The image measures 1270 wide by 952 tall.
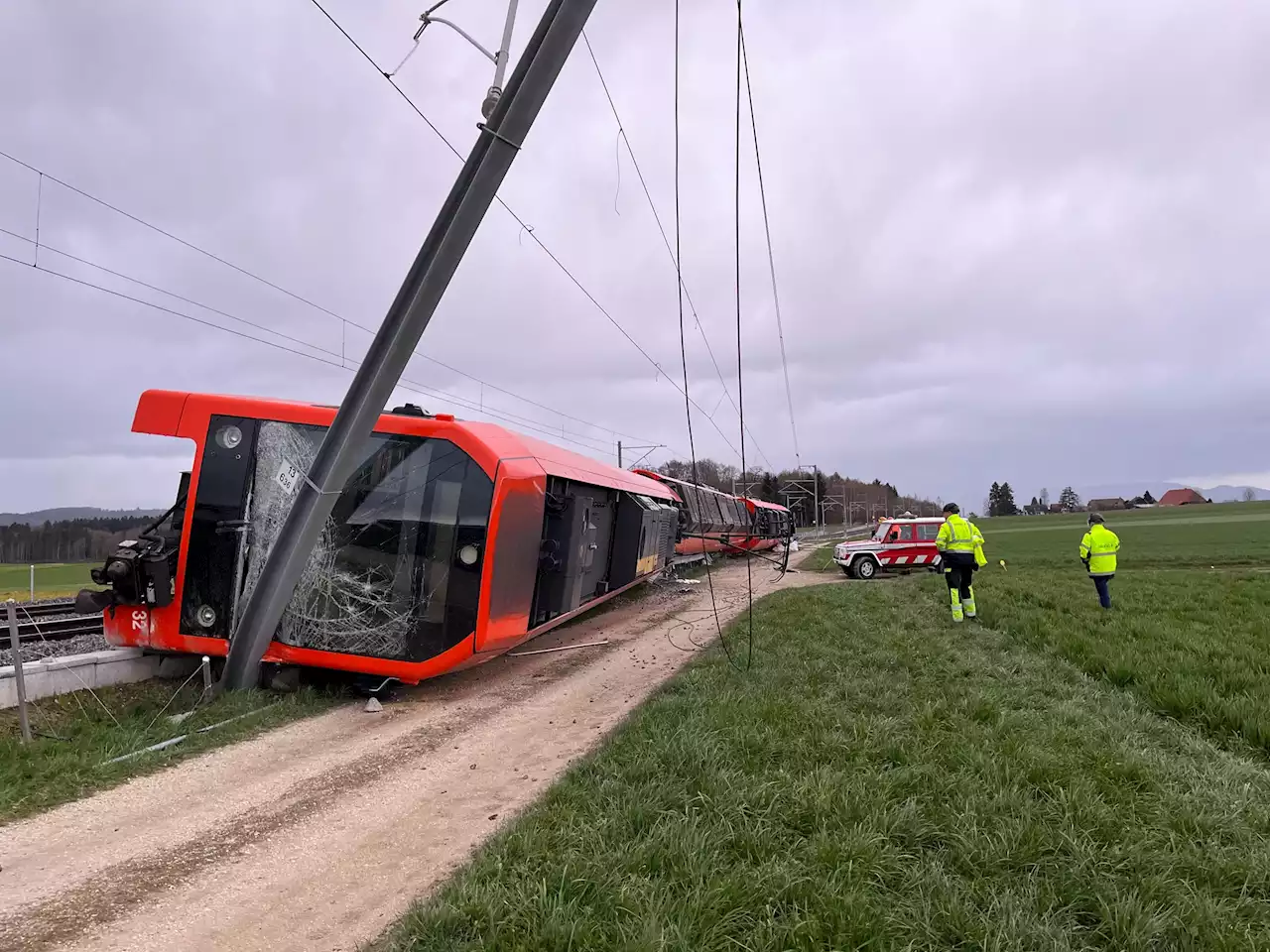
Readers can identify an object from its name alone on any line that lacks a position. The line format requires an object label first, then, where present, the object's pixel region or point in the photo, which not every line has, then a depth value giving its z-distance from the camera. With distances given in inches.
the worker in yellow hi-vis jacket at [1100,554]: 510.9
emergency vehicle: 933.8
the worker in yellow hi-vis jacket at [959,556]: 460.1
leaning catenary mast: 208.1
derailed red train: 278.7
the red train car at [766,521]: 1392.7
